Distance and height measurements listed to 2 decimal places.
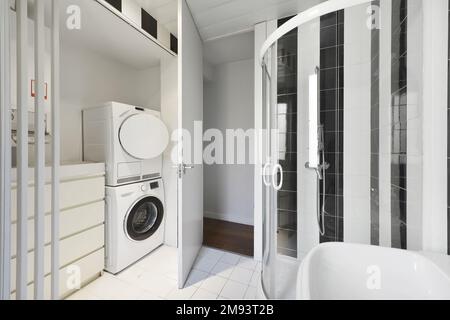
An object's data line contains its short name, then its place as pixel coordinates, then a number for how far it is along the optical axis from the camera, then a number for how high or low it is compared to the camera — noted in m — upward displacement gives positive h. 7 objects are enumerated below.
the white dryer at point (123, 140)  1.52 +0.17
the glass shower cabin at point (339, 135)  1.07 +0.17
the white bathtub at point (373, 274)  0.77 -0.51
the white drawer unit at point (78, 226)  1.14 -0.47
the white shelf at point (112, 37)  1.34 +1.08
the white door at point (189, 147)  1.37 +0.11
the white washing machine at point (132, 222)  1.52 -0.57
